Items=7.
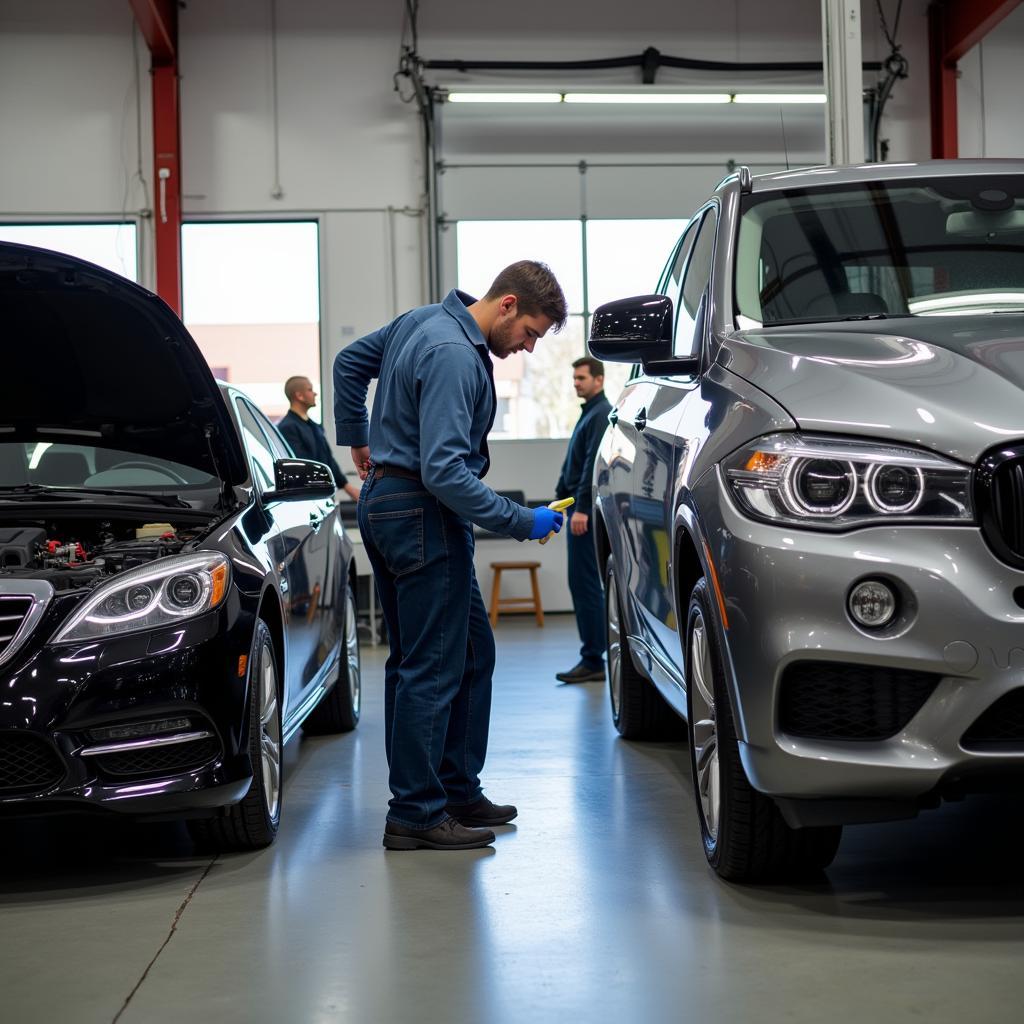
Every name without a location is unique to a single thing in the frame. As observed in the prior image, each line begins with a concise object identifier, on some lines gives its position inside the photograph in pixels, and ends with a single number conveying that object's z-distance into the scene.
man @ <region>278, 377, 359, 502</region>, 9.21
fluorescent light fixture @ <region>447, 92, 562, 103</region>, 12.29
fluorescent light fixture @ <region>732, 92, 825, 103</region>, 12.57
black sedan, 3.26
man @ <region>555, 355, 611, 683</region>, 7.58
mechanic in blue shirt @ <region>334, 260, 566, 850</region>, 3.61
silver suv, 2.59
